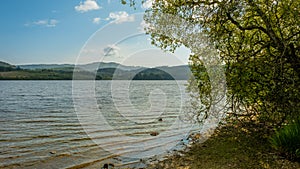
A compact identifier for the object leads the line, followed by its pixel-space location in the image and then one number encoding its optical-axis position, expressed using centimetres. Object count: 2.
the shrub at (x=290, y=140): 705
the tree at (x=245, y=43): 742
